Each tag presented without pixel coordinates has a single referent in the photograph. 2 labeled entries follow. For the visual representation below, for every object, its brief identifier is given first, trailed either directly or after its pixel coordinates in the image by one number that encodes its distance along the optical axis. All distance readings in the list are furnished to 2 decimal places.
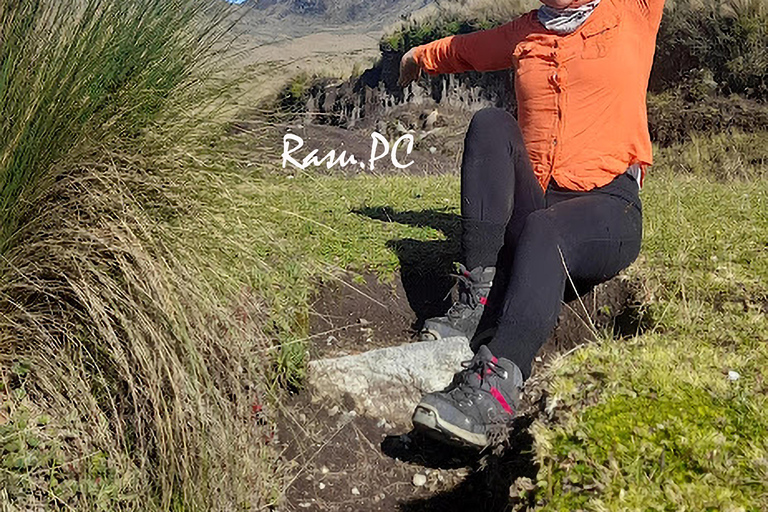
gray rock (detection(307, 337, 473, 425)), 2.61
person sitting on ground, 2.70
